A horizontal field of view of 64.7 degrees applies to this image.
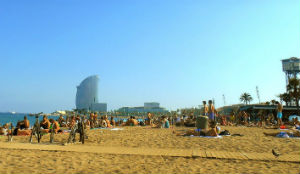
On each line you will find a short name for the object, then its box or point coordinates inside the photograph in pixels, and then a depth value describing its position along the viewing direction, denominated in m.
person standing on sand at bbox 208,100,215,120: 13.19
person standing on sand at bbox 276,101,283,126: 15.69
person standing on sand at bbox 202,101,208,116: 13.44
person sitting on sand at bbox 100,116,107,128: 17.22
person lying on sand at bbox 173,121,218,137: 9.96
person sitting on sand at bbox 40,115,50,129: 10.58
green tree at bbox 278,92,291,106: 48.48
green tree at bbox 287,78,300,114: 42.97
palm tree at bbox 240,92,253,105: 81.94
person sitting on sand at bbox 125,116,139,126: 20.09
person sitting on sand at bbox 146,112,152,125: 22.18
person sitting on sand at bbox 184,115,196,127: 17.52
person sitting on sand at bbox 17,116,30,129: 11.76
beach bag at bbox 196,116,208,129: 10.73
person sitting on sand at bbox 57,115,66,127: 20.61
